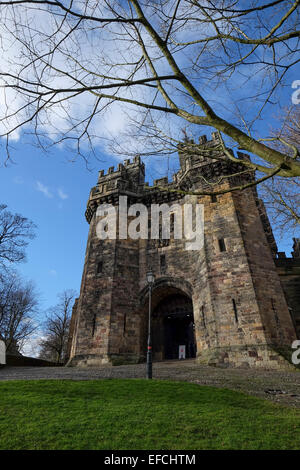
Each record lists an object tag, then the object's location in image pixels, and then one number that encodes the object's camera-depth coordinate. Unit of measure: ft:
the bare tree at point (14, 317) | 87.30
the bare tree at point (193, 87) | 13.79
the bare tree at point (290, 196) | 30.22
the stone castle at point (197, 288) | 40.42
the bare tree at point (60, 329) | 100.48
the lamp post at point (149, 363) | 29.17
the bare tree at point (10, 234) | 60.75
